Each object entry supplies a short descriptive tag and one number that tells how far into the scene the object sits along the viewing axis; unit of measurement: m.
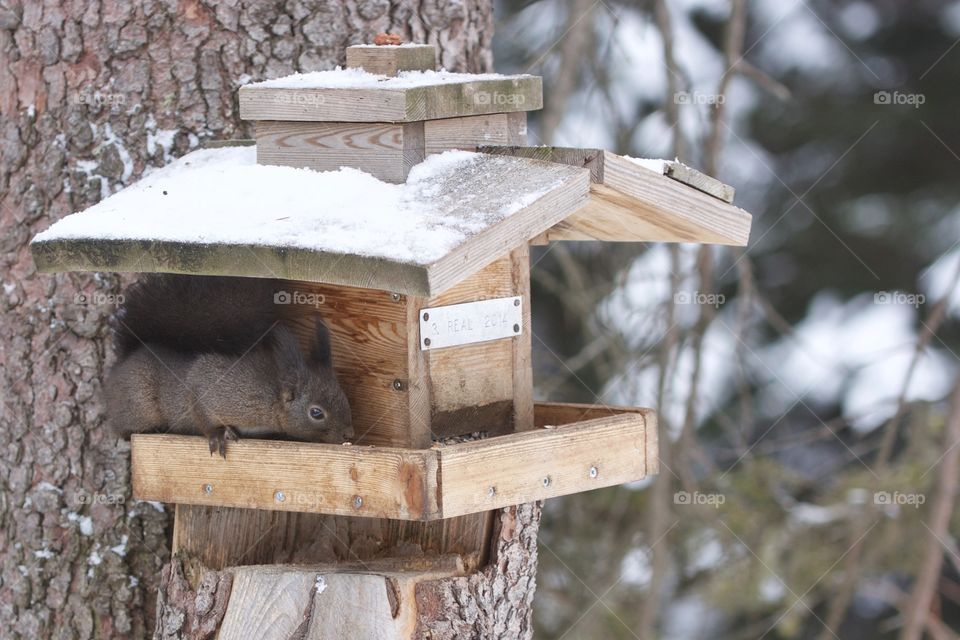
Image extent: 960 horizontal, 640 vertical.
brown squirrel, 4.34
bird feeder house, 3.71
